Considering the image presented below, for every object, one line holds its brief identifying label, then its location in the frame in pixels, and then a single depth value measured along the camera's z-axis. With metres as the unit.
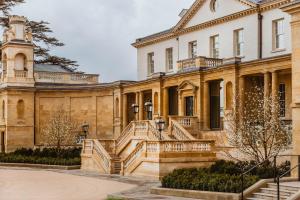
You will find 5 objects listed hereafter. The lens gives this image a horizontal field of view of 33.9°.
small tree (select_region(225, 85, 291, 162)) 21.26
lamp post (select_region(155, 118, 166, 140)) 26.51
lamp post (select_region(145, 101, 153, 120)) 33.20
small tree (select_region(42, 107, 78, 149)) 36.53
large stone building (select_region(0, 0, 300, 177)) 26.68
